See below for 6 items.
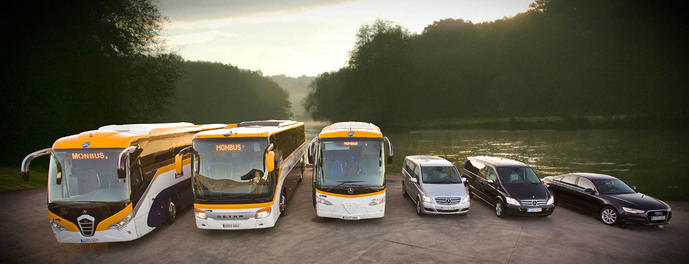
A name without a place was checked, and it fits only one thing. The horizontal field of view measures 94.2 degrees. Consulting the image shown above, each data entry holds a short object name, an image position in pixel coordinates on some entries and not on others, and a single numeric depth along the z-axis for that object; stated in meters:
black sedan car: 10.36
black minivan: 11.19
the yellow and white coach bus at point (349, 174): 10.30
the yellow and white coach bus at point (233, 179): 9.30
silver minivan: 11.29
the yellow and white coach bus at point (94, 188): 8.41
